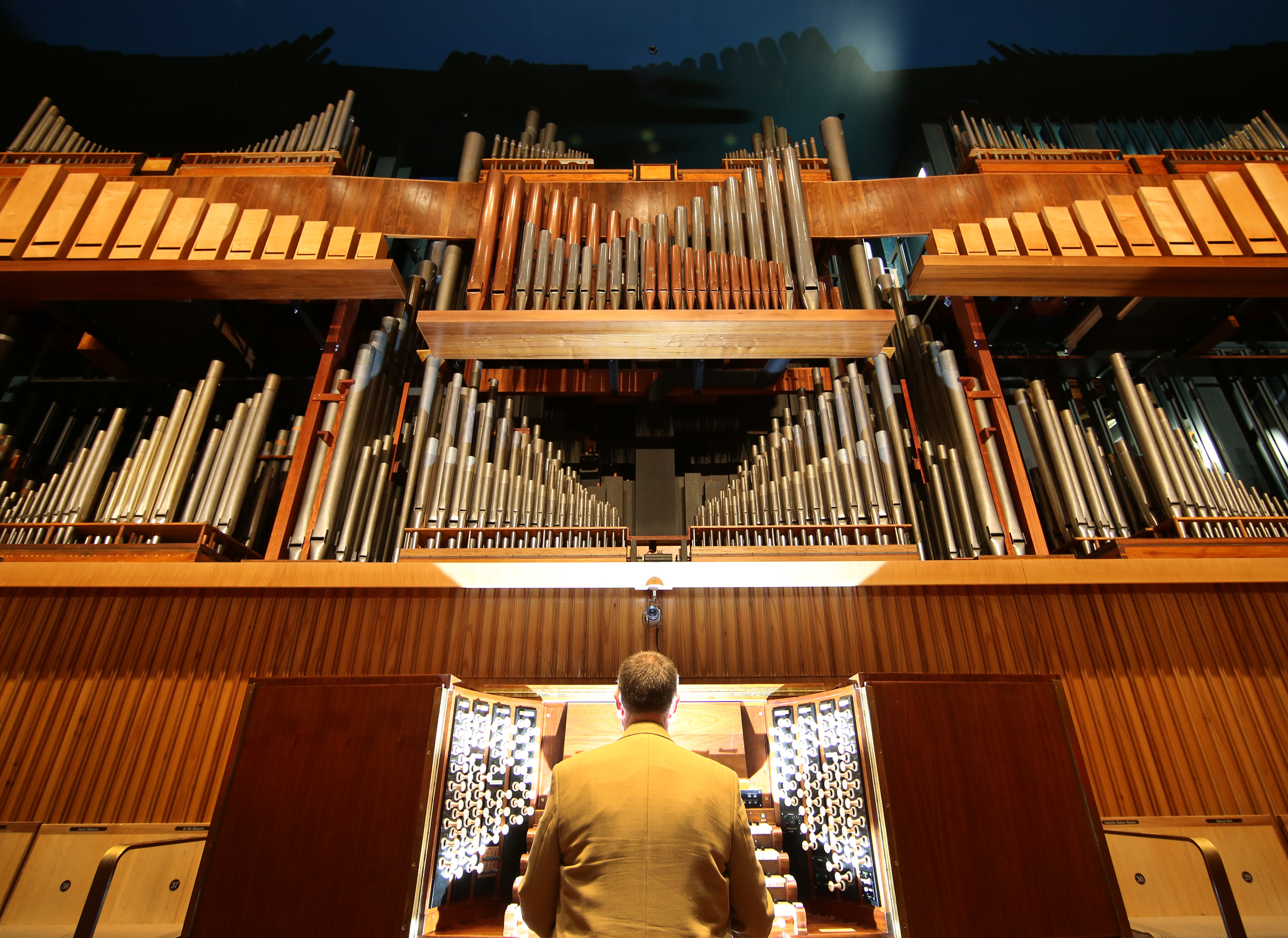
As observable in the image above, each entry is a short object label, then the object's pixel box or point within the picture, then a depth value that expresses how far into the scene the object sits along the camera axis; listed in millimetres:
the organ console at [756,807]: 2209
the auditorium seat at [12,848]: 2865
